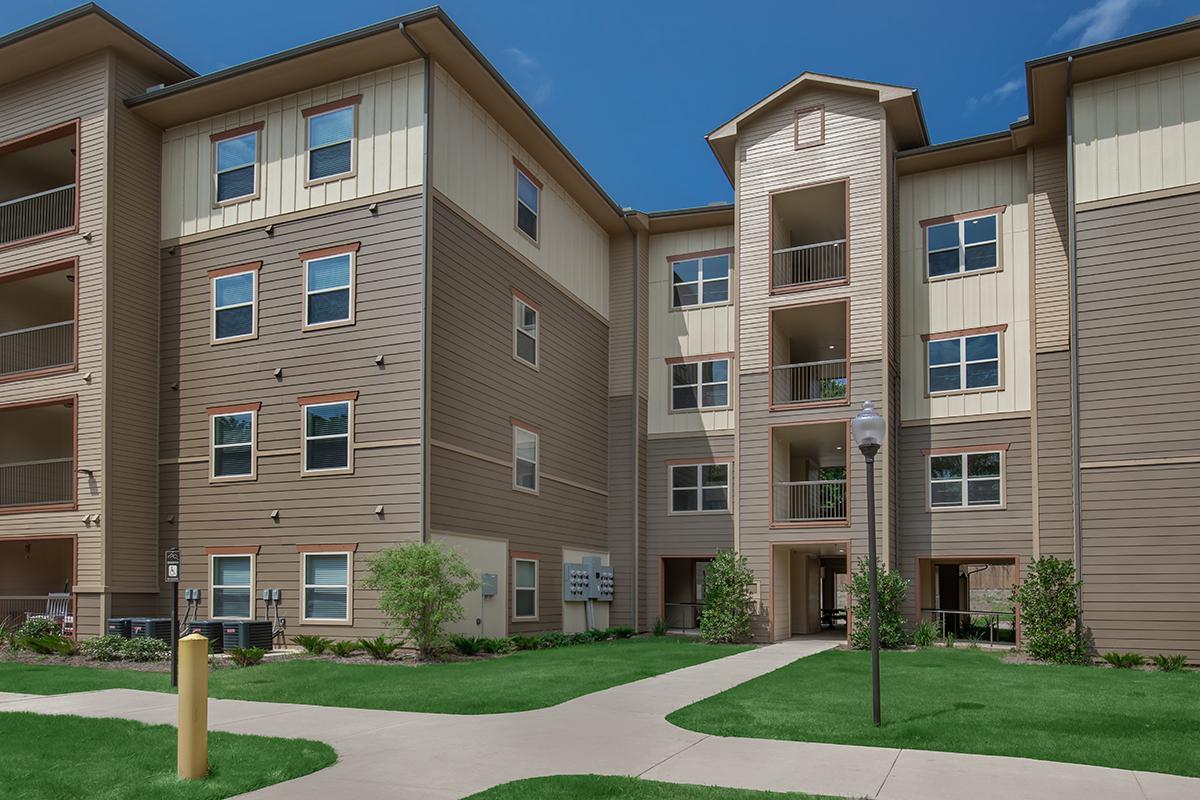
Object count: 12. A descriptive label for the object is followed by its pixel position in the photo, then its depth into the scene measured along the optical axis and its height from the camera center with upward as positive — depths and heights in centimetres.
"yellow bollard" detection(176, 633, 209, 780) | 738 -176
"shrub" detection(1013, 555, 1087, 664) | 1794 -267
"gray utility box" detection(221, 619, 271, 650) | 1756 -290
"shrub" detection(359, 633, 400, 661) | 1662 -295
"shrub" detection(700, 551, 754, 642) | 2223 -294
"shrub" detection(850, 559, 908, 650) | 2086 -295
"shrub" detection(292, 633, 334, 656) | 1697 -293
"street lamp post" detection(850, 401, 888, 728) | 1023 +36
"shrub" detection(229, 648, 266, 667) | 1540 -286
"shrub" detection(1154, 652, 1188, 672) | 1677 -331
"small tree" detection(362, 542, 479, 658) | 1664 -197
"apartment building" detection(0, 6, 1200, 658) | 1852 +299
